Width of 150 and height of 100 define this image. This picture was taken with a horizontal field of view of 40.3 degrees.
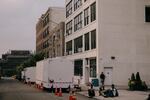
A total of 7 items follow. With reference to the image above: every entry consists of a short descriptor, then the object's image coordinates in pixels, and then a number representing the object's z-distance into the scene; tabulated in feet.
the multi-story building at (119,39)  79.27
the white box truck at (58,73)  62.31
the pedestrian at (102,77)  73.91
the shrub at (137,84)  70.08
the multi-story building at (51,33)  134.43
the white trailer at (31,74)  107.24
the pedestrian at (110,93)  51.97
